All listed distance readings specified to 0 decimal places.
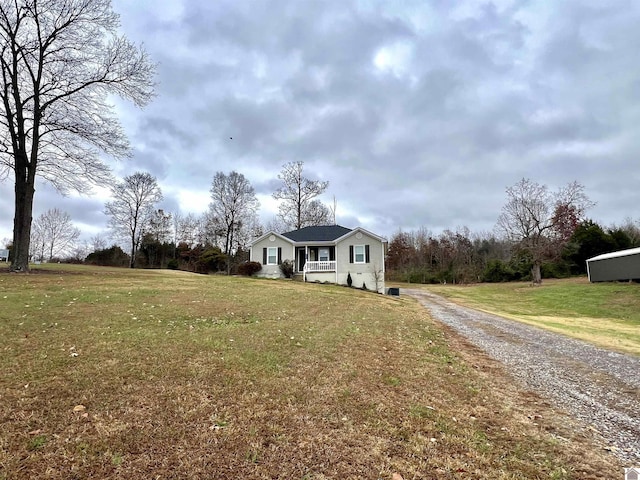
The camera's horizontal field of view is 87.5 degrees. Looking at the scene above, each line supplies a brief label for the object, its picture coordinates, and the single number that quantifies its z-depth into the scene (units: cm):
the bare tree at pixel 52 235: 5403
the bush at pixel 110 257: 4431
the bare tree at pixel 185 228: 5031
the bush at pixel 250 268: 2902
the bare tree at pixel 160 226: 4541
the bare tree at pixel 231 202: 4091
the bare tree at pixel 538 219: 3491
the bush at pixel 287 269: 2875
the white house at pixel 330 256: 2827
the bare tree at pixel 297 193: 4378
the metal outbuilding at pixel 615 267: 2502
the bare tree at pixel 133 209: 4242
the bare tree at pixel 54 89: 1664
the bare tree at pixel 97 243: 5528
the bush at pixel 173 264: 4334
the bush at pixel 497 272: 4334
